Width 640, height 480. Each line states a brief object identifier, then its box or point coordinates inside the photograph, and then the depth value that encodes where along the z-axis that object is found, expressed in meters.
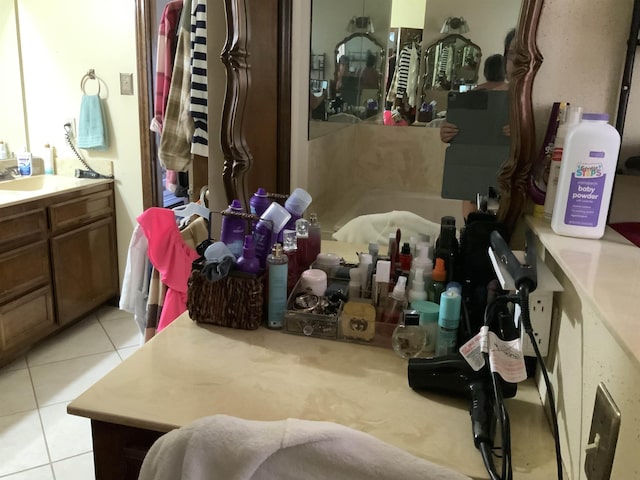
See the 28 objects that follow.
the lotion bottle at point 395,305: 1.18
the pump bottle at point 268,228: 1.25
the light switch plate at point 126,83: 2.77
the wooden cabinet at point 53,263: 2.37
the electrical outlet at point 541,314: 0.92
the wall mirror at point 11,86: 2.81
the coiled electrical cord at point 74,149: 2.88
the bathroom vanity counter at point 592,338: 0.56
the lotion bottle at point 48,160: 2.90
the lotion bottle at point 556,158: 1.05
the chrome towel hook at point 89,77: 2.80
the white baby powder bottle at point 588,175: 0.94
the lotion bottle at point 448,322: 1.05
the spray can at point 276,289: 1.18
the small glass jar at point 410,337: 1.09
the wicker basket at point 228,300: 1.16
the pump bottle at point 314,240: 1.39
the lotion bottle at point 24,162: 2.83
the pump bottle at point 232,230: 1.30
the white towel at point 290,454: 0.59
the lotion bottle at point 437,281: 1.20
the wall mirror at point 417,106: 1.16
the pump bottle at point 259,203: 1.40
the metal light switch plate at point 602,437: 0.59
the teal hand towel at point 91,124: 2.78
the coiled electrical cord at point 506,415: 0.74
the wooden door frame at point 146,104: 2.67
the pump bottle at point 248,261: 1.17
